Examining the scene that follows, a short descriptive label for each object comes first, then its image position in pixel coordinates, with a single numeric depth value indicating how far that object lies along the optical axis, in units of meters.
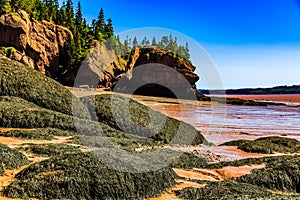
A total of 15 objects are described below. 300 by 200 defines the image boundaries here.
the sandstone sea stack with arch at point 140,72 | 64.31
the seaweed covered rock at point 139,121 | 15.12
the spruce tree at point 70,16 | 76.25
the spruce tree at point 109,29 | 80.86
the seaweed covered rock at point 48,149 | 9.14
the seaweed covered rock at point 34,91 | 15.02
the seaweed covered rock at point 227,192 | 6.70
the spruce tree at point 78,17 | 83.65
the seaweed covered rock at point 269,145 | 13.76
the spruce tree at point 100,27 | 77.44
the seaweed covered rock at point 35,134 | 10.97
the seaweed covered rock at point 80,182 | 6.54
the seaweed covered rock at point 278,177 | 9.12
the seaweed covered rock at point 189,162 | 9.93
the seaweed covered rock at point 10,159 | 7.53
